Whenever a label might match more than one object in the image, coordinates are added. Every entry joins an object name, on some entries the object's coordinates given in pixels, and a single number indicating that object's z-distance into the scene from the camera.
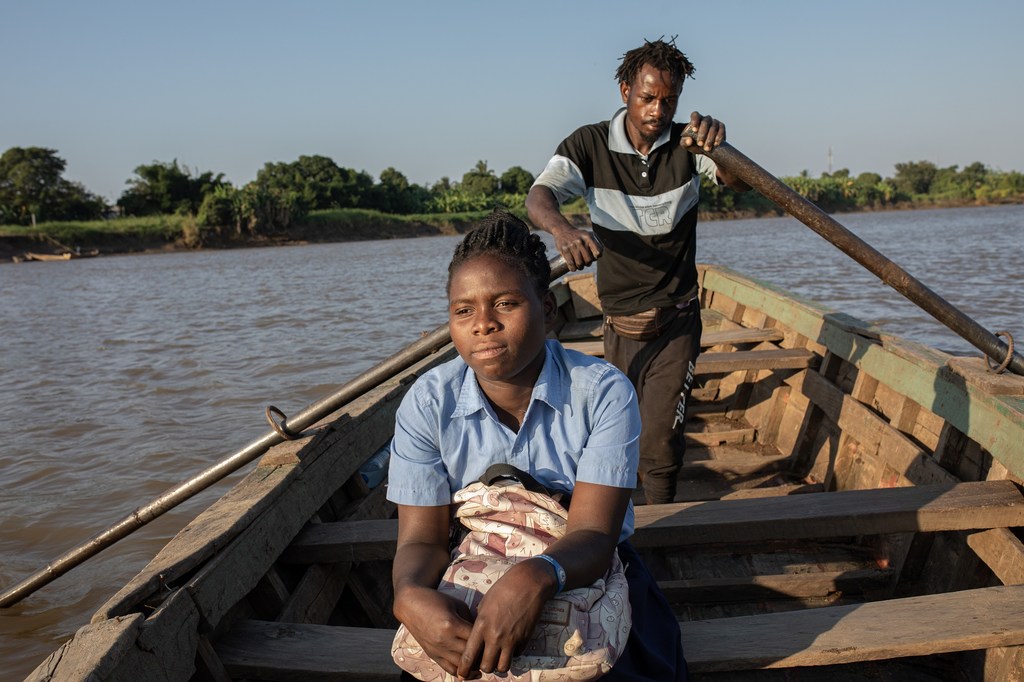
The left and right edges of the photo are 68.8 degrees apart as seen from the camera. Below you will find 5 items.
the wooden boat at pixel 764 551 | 1.50
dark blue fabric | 1.31
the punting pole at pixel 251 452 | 2.29
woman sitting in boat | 1.31
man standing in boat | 2.44
